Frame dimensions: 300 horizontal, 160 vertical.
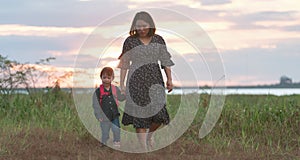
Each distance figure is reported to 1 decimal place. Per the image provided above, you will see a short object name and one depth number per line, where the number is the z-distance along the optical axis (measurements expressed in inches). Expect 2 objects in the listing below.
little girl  250.4
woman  249.4
